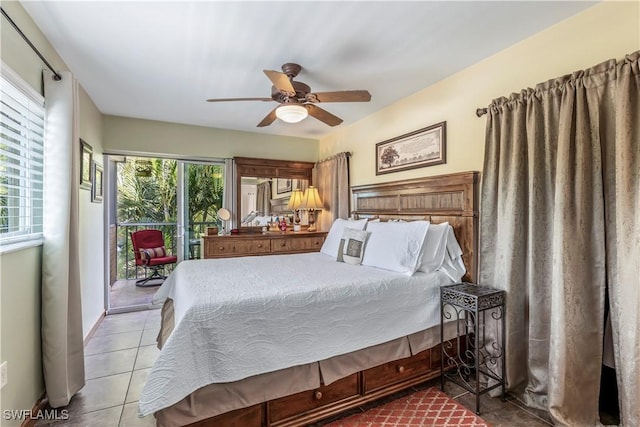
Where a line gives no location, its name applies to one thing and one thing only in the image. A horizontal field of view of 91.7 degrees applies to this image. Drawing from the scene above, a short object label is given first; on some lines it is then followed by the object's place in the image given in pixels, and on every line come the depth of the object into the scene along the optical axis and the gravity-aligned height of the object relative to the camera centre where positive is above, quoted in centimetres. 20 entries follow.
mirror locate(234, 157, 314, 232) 461 +43
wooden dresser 401 -41
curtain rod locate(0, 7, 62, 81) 161 +98
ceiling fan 236 +90
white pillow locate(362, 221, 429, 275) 243 -28
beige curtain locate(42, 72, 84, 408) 196 -13
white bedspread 152 -62
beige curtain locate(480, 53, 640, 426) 161 -12
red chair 509 -62
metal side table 205 -93
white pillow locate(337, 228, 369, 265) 285 -31
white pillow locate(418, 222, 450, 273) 246 -29
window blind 166 +32
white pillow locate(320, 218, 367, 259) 327 -23
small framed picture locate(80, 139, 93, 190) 281 +48
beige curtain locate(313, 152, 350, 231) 429 +39
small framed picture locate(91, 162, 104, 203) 336 +36
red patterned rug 188 -127
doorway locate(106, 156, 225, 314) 445 +7
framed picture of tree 293 +66
